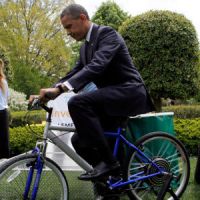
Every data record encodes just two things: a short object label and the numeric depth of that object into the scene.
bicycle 3.83
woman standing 6.07
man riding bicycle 3.83
